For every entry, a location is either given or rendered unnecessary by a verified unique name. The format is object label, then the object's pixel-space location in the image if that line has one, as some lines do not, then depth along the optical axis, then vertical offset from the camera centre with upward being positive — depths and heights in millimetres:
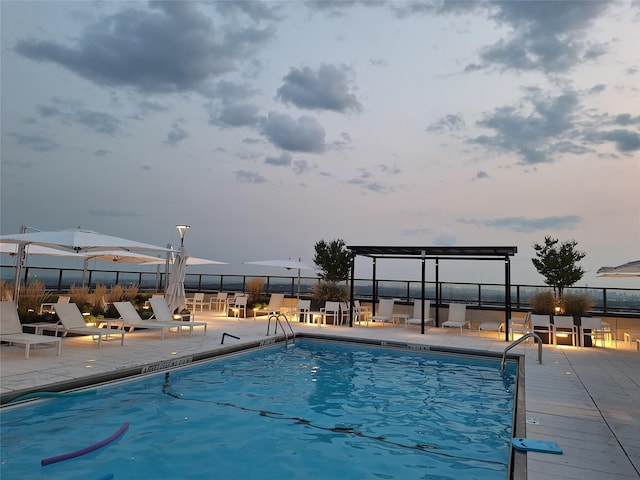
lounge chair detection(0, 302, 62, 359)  6379 -932
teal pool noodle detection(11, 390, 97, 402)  4661 -1389
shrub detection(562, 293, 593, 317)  10531 -220
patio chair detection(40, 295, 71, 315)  10766 -695
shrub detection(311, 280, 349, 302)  13922 -186
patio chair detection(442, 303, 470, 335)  12125 -637
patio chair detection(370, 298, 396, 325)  13141 -611
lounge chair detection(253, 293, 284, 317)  14909 -694
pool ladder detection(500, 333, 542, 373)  7020 -1048
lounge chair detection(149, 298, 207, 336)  9780 -751
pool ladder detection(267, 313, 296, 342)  9878 -1195
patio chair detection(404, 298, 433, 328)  12661 -644
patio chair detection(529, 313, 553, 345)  10008 -709
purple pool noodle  3612 -1600
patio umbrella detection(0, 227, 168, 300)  7613 +722
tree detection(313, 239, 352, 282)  17891 +1214
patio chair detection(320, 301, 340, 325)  13047 -771
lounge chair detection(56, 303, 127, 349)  7590 -866
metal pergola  10945 +1128
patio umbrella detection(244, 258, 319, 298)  15644 +814
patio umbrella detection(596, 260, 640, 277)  7020 +490
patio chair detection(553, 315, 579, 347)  9844 -770
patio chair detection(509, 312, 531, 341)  10227 -817
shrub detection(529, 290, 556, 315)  10797 -202
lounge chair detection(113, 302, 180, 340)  8935 -913
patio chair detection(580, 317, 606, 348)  9586 -692
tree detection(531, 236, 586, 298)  13328 +1067
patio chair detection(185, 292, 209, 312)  16430 -802
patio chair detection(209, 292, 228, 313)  17000 -792
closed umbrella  10758 -185
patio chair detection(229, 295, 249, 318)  14016 -808
